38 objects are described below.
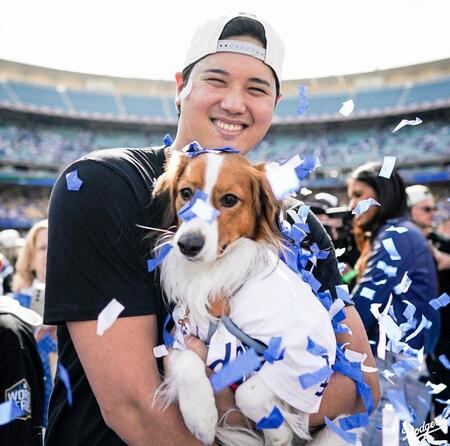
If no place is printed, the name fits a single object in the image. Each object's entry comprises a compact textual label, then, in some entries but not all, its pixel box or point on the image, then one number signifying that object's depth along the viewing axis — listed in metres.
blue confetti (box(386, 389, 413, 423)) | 0.60
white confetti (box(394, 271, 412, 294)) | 0.79
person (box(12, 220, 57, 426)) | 1.31
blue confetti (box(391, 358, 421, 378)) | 0.69
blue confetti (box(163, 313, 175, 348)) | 0.54
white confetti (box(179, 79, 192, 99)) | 0.68
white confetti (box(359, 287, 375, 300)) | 1.03
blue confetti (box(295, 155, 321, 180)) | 0.62
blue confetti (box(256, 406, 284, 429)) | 0.51
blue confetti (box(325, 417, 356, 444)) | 0.56
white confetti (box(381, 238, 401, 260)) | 1.07
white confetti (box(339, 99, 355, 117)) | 0.65
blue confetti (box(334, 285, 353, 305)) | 0.66
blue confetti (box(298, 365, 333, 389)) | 0.51
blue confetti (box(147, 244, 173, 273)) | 0.52
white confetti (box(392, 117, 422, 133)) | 0.69
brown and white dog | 0.51
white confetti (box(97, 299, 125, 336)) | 0.48
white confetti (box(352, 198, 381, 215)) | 0.72
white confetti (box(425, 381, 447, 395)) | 0.73
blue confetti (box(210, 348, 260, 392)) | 0.48
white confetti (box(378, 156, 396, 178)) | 0.66
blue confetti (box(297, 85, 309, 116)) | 0.66
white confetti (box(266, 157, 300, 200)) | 0.58
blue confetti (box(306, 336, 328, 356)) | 0.52
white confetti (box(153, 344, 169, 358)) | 0.53
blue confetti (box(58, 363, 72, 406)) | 0.52
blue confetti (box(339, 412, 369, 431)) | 0.57
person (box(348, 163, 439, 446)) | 1.10
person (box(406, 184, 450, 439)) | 1.32
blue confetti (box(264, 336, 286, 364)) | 0.51
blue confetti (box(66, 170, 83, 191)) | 0.50
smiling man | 0.48
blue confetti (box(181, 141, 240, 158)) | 0.63
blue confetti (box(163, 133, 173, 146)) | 0.65
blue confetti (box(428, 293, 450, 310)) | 0.74
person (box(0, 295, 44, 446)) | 0.77
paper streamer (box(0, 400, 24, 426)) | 0.55
